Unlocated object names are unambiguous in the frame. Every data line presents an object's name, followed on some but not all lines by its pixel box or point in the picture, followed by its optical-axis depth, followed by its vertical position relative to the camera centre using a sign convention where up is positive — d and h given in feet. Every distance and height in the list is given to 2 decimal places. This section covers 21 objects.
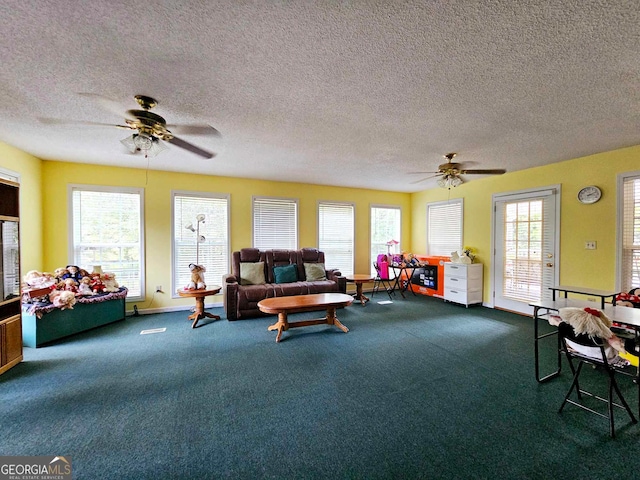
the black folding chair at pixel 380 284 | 20.86 -3.94
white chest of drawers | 17.21 -3.01
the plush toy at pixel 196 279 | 14.48 -2.30
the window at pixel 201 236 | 16.56 +0.01
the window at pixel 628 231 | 11.37 +0.23
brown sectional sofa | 14.79 -2.64
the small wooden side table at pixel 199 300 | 13.89 -3.35
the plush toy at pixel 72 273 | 12.88 -1.76
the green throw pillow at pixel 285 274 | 16.83 -2.35
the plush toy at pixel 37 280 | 11.60 -1.88
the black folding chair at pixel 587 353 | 6.16 -2.82
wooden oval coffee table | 11.64 -3.03
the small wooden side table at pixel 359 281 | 17.80 -2.93
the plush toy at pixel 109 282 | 13.89 -2.38
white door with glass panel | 14.33 -0.61
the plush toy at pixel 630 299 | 9.44 -2.24
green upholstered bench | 10.84 -3.64
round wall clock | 12.40 +1.97
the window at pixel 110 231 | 14.58 +0.27
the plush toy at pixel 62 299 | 11.34 -2.65
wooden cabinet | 9.05 -1.50
